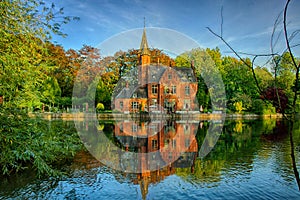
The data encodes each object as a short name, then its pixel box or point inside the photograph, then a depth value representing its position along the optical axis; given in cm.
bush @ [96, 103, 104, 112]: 3113
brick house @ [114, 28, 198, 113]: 3212
